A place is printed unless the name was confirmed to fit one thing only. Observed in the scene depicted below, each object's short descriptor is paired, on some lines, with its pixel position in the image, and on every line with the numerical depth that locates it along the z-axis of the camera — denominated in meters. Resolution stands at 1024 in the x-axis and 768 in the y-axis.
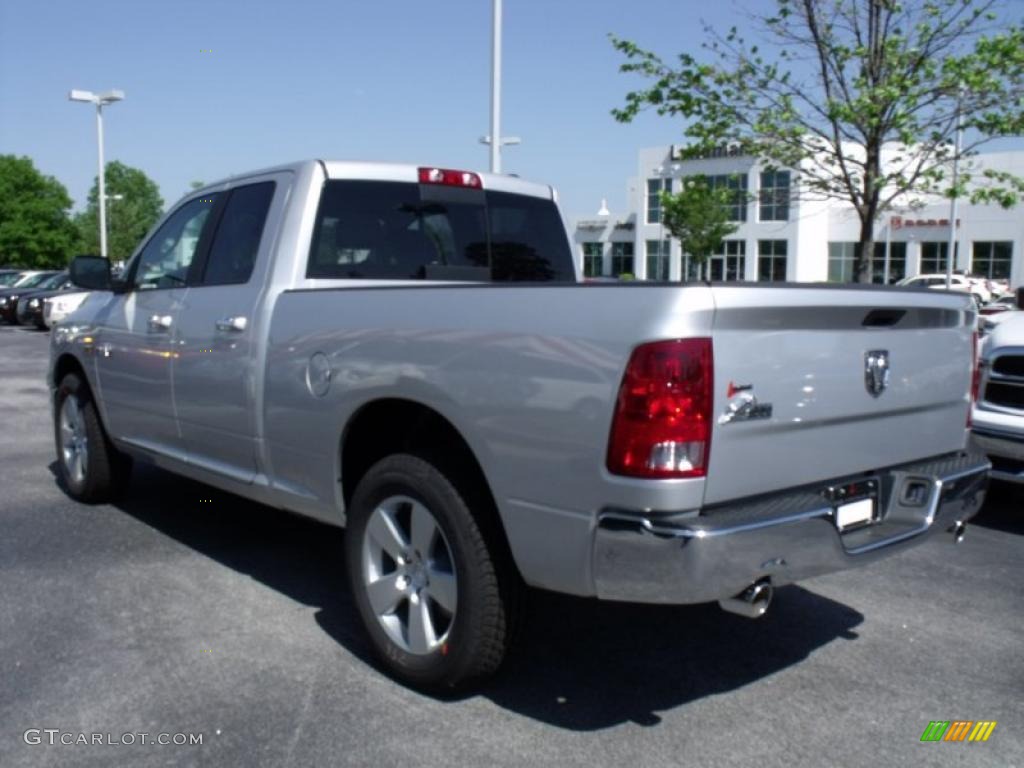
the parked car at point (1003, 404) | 5.79
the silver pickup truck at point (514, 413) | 2.90
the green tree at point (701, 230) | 51.72
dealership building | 53.84
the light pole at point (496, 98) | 15.48
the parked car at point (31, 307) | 25.66
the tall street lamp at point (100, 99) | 34.38
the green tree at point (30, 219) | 81.25
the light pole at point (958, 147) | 10.75
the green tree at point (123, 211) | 92.44
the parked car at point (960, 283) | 41.81
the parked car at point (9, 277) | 32.58
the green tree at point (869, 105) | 10.38
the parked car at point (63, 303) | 22.11
